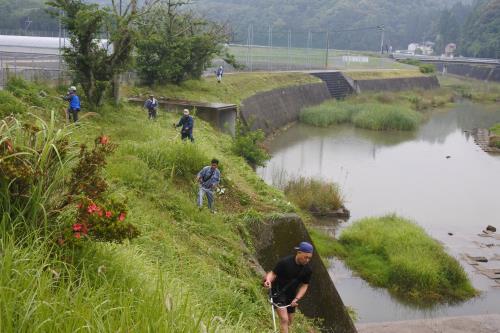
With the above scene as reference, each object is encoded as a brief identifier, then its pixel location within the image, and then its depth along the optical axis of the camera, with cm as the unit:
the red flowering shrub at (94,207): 496
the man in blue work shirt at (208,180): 1067
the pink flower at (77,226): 489
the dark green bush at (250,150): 1914
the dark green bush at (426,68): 7006
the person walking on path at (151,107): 1920
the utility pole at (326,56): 5858
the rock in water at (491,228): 1880
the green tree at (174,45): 2695
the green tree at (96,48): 1717
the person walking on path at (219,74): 3375
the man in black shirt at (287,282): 666
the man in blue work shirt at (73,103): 1484
